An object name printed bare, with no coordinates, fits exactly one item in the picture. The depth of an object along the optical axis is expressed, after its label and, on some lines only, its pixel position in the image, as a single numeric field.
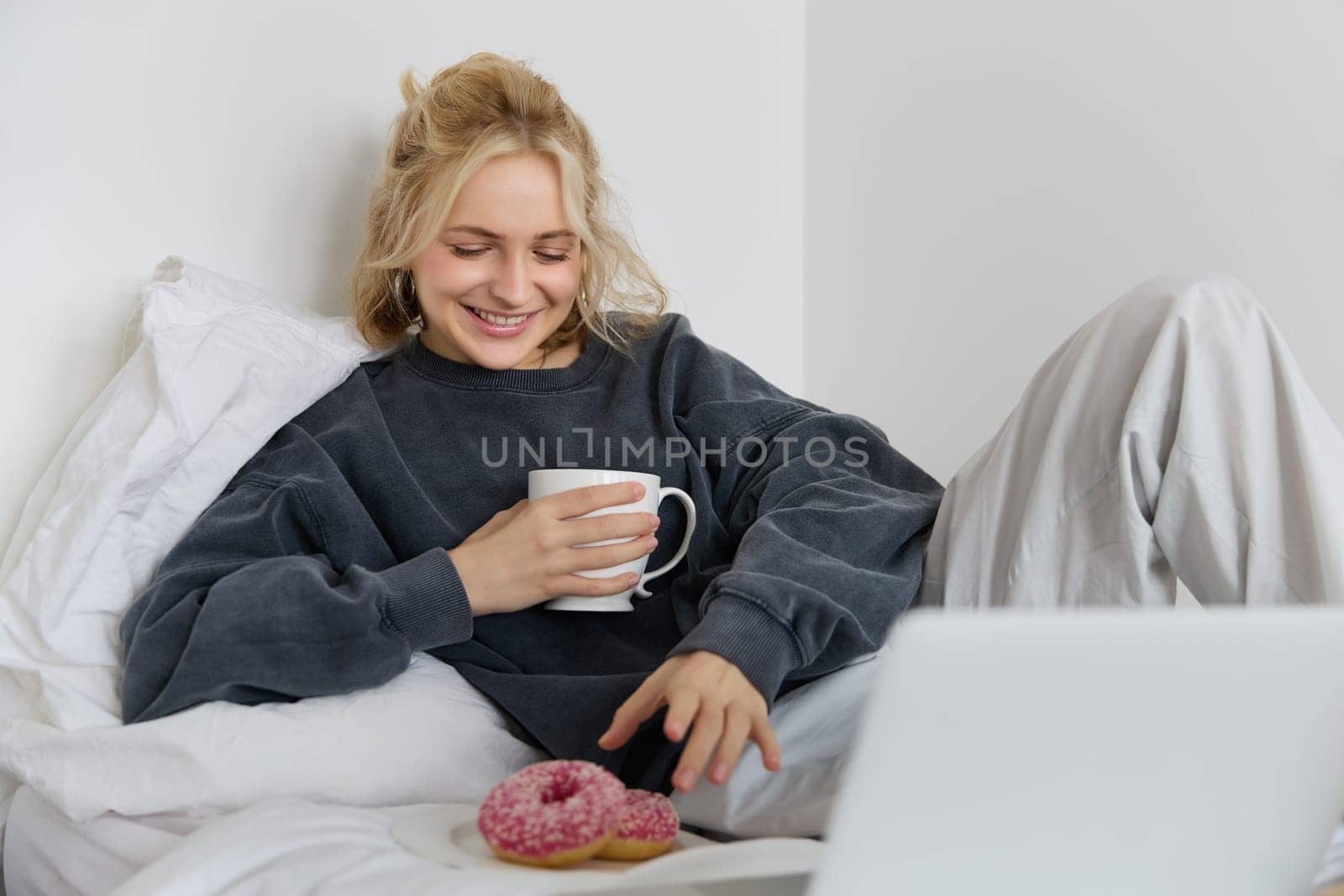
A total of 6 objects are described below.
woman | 0.94
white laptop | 0.52
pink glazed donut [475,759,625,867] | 0.69
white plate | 0.62
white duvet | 0.90
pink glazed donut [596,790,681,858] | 0.73
